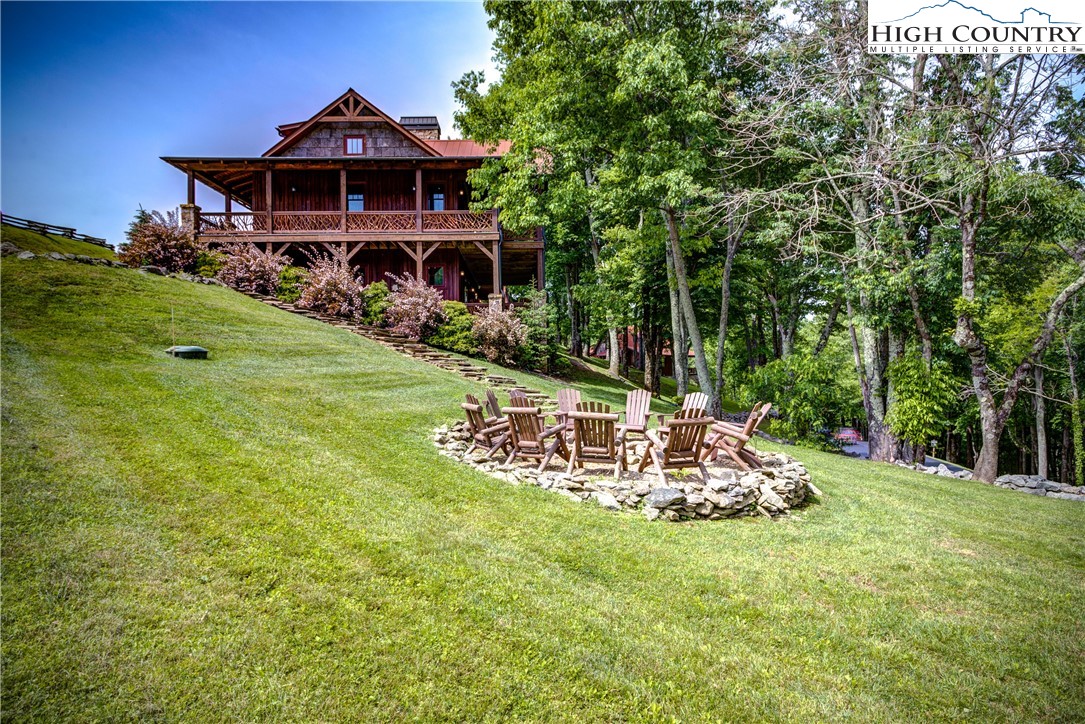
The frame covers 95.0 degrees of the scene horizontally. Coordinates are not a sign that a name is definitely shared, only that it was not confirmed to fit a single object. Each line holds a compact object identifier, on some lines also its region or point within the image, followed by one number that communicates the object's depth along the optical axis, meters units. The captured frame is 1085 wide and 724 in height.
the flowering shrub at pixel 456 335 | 16.16
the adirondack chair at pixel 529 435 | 6.92
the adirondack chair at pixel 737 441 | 7.18
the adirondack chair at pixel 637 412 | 7.39
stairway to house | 13.41
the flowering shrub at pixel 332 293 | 15.98
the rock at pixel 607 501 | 5.74
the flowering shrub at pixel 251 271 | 16.17
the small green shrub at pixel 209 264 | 16.20
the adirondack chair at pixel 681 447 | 6.60
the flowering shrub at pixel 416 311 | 15.80
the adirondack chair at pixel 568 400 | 8.12
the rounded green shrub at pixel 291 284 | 16.55
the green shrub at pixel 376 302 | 16.31
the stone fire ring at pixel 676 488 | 5.68
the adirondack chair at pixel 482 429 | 7.33
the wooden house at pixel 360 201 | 18.78
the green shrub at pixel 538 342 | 17.14
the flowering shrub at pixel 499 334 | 16.08
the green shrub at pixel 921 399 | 12.44
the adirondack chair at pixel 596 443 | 6.84
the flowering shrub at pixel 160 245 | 15.01
